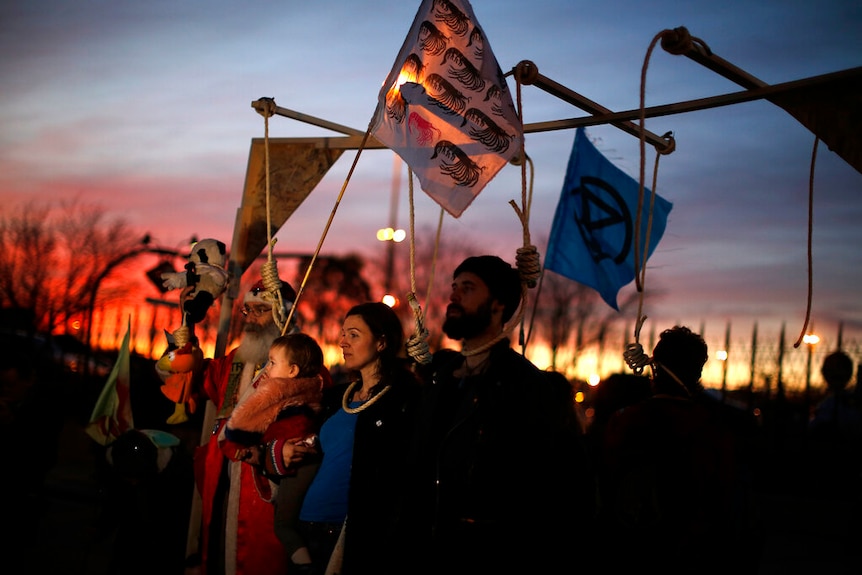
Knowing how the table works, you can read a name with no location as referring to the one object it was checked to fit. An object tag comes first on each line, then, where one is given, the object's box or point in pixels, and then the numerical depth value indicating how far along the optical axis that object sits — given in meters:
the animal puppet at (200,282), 5.66
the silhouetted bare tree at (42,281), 22.89
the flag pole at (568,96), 4.34
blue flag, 5.82
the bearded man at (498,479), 3.35
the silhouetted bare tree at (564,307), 26.81
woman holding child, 4.10
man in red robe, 4.73
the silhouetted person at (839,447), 15.04
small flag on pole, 6.30
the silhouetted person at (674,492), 4.06
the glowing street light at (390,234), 22.72
